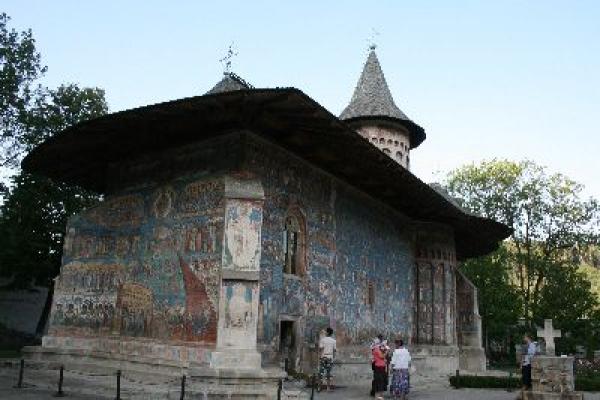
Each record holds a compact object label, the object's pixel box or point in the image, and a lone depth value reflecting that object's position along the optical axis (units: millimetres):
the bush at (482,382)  16062
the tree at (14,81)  22120
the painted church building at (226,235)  10359
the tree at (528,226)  32875
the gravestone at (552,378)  10758
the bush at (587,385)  15852
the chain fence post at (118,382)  8820
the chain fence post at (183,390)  8455
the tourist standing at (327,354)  11625
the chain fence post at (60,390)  9646
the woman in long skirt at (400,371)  11219
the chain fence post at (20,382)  10569
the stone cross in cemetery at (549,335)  11981
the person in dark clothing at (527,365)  11906
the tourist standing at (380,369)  11336
